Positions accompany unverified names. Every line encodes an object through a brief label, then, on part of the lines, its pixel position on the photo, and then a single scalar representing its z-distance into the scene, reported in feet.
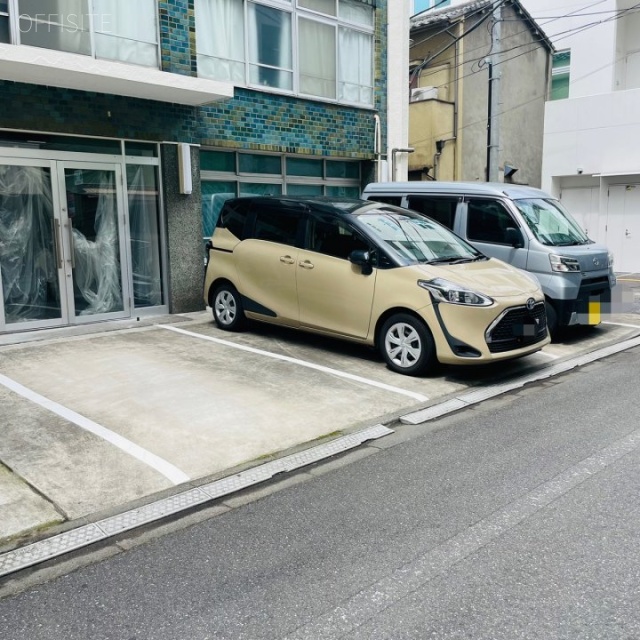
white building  58.70
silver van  28.86
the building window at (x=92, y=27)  28.17
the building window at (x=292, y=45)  35.94
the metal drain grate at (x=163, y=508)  12.09
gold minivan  22.65
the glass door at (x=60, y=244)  29.17
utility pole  47.52
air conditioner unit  62.49
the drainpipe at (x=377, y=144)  44.65
